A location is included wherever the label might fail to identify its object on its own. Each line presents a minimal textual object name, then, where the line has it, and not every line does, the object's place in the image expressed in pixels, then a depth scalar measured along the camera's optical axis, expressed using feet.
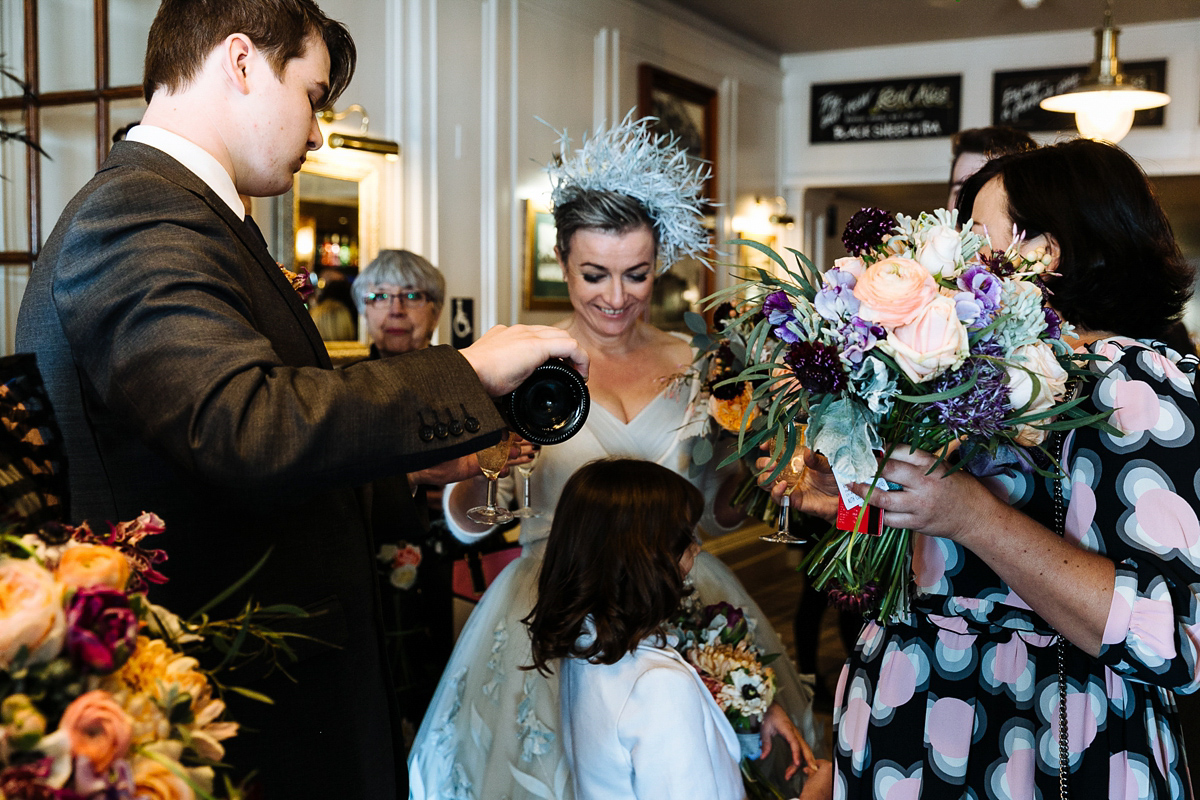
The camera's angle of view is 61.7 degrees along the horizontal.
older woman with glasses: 12.27
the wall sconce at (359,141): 12.34
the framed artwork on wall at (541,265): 16.88
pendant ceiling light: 12.19
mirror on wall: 12.76
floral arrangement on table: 1.87
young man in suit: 3.03
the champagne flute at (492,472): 5.82
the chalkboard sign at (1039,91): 22.06
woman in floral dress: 4.08
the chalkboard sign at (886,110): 24.14
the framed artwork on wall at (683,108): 19.90
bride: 7.49
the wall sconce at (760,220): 24.22
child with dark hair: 5.82
